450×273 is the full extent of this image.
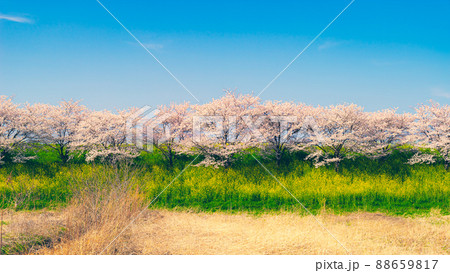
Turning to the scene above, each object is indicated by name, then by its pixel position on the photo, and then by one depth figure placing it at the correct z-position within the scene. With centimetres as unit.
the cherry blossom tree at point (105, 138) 2189
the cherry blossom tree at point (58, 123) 2375
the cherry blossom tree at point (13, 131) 2242
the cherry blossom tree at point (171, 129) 2195
